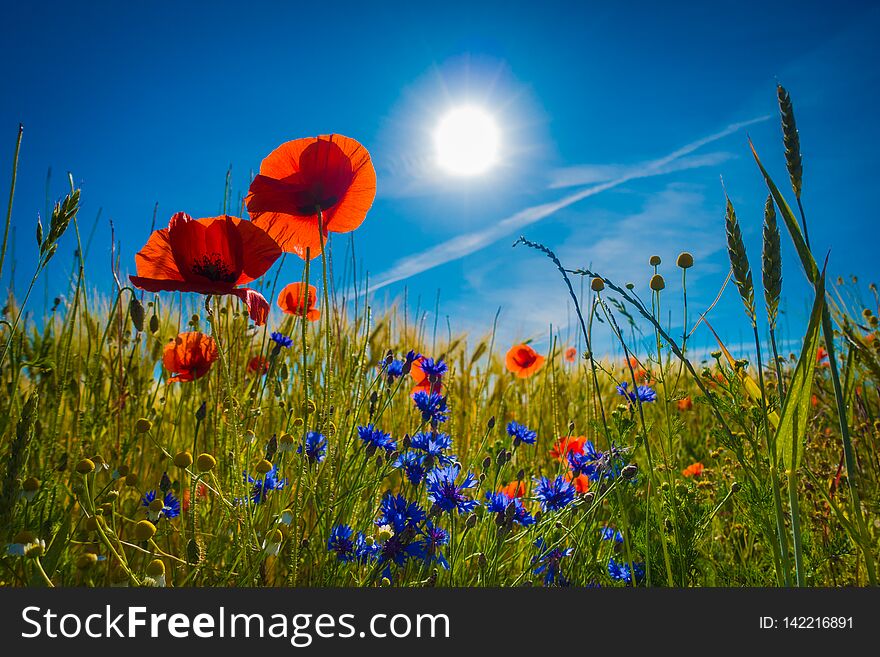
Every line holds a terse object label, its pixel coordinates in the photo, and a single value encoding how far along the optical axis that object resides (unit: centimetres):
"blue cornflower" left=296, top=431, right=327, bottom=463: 114
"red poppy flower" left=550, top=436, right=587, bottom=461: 160
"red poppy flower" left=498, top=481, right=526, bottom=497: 140
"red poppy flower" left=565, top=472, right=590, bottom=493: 153
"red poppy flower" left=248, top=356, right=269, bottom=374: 174
